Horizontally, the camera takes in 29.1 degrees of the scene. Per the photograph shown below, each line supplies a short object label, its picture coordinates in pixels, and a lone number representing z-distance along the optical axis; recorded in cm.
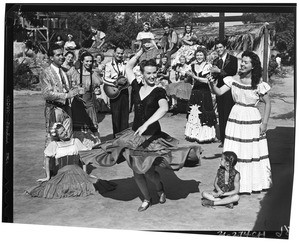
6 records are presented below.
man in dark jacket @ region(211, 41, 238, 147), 632
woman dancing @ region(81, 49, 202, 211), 634
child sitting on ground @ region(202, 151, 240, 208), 641
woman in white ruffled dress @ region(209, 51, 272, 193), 628
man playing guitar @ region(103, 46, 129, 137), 649
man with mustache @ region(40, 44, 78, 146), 660
